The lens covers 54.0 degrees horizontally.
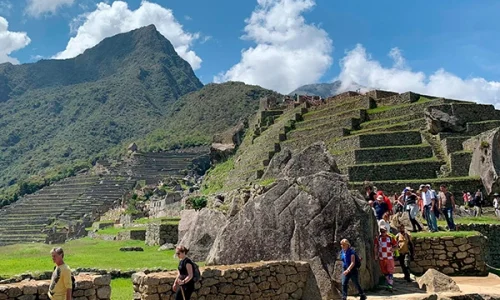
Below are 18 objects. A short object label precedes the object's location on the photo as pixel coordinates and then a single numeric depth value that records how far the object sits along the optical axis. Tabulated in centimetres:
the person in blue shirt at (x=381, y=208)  1370
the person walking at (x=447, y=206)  1543
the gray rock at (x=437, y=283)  1084
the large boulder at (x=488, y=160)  2512
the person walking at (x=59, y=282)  700
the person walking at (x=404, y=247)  1223
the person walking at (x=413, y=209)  1557
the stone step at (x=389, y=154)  3044
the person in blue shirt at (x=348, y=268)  962
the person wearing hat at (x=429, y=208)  1515
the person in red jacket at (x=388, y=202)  1383
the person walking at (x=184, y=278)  798
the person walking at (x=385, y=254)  1092
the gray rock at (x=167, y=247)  1900
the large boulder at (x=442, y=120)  3175
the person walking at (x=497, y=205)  2258
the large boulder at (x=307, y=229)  1076
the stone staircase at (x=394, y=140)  2811
